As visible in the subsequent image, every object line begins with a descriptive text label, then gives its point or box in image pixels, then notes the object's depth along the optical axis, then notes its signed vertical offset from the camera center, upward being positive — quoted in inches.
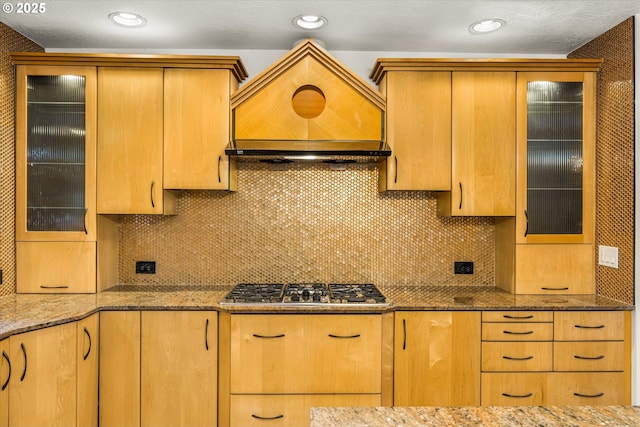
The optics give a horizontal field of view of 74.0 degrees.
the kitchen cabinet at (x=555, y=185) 108.0 +7.1
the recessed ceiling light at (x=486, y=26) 102.1 +45.8
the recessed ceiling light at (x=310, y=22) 100.5 +45.8
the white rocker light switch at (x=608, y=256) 102.1 -10.6
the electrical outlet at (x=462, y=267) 120.9 -15.7
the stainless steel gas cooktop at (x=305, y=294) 95.7 -20.2
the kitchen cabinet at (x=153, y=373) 95.0 -36.6
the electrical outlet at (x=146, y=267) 119.6 -16.1
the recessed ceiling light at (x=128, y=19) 98.9 +45.4
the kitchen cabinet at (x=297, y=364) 93.7 -34.0
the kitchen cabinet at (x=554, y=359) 95.6 -33.0
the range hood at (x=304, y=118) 105.1 +25.3
